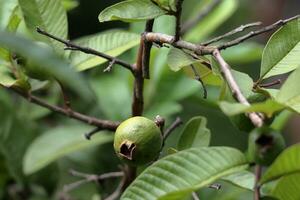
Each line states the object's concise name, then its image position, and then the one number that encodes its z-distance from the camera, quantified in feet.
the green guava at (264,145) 4.09
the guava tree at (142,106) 4.13
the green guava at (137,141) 4.37
